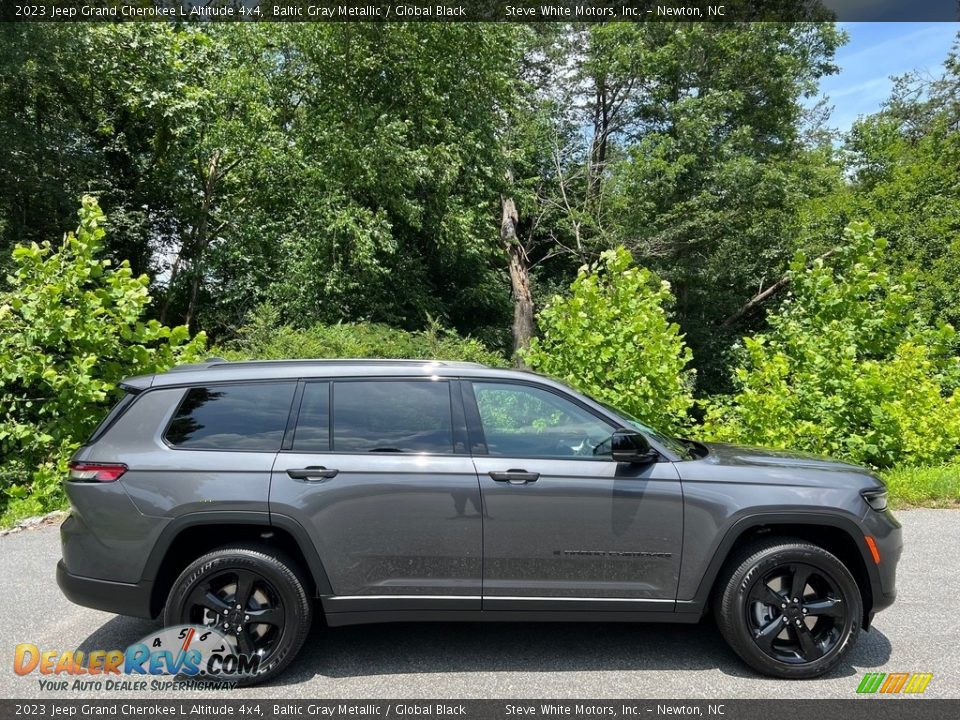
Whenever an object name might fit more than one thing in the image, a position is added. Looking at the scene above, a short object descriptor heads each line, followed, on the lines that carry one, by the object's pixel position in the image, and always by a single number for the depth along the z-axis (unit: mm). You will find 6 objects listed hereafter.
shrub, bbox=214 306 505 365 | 11453
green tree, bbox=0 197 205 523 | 7977
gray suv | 3895
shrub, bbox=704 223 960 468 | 8914
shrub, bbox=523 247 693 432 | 8531
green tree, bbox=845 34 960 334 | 19266
